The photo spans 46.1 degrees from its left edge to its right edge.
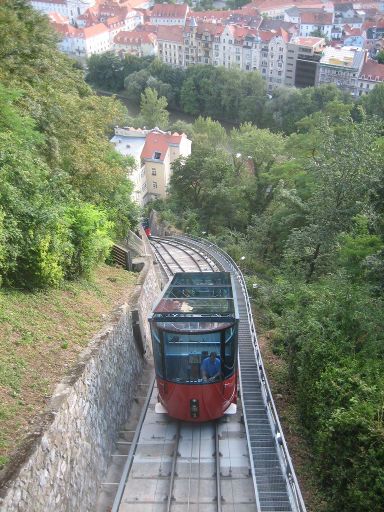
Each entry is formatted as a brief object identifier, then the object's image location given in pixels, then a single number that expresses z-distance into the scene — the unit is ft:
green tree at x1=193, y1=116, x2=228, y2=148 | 172.14
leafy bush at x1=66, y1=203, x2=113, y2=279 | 40.93
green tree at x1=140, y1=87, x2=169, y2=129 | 192.95
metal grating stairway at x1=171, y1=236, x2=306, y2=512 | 28.22
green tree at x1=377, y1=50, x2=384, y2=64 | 235.03
